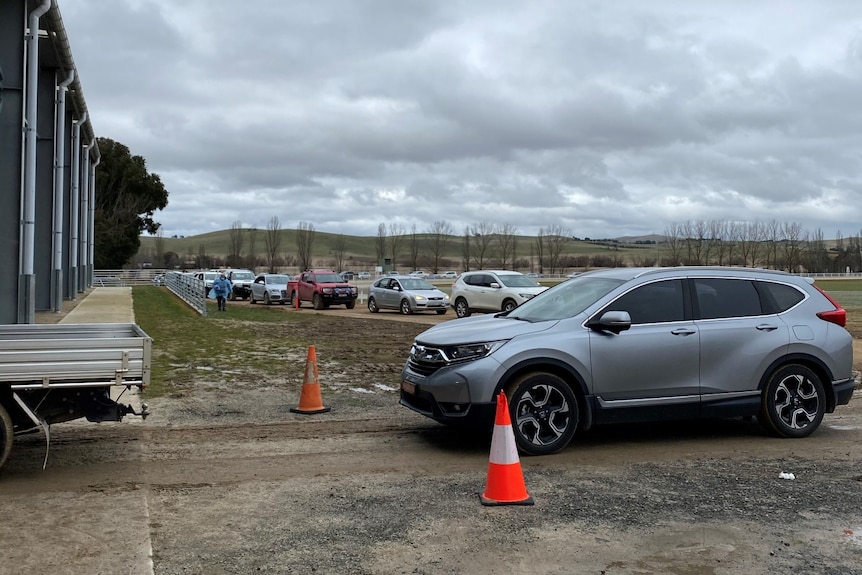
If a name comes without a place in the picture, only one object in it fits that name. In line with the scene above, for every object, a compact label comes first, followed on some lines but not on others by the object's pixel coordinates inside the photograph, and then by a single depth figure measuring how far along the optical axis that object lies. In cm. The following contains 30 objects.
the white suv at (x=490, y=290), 2552
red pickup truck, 3375
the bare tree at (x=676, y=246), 9098
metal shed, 1689
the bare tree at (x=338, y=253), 13870
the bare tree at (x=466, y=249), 11948
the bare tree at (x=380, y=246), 13220
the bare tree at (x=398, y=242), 14790
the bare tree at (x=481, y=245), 12056
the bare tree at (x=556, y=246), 11697
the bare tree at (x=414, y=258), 12931
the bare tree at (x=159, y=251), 12980
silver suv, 716
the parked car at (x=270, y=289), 3816
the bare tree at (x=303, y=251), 12581
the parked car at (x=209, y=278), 4496
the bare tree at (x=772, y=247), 9872
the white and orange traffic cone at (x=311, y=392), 963
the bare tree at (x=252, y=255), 12528
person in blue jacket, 2880
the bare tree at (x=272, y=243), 12384
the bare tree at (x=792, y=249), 9879
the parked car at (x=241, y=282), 4312
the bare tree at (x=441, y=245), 14412
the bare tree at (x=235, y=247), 12475
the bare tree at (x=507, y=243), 12080
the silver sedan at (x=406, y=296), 2948
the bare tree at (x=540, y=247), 11601
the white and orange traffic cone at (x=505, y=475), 578
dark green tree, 6372
